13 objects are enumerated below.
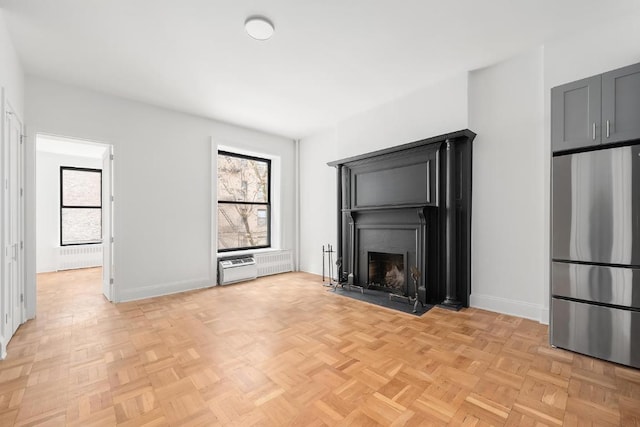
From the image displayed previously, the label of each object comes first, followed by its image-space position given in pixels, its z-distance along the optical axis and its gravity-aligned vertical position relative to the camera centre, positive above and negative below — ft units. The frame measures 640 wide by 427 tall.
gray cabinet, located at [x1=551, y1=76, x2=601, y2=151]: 7.41 +2.74
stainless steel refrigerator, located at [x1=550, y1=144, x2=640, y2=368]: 6.93 -1.05
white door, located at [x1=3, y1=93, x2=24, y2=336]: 8.48 -0.18
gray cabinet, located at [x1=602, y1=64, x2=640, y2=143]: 6.89 +2.76
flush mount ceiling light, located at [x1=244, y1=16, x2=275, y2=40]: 8.06 +5.53
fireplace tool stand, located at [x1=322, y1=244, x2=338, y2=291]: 16.61 -2.88
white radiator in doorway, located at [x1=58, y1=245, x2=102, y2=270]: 20.48 -3.27
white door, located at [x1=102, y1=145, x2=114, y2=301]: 12.96 -0.37
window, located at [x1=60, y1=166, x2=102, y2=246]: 21.45 +0.56
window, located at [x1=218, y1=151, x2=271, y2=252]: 17.60 +0.76
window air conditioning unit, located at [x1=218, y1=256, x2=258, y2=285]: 15.93 -3.30
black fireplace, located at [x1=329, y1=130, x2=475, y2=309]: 11.39 -0.18
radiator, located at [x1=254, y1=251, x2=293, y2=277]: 18.12 -3.28
